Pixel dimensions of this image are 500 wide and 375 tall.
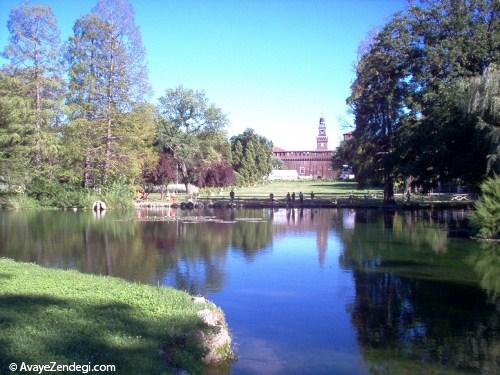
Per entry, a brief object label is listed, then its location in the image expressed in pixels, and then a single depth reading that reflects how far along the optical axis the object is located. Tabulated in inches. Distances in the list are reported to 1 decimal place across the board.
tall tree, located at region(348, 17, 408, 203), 1499.8
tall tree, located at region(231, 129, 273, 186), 3520.7
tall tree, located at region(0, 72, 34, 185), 1385.3
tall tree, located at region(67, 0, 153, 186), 1619.1
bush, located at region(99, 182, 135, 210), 1539.1
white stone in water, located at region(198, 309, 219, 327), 319.0
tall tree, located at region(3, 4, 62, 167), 1496.1
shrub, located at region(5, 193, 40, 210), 1427.4
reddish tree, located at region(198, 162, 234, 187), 2728.8
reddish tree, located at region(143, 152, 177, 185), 2215.8
